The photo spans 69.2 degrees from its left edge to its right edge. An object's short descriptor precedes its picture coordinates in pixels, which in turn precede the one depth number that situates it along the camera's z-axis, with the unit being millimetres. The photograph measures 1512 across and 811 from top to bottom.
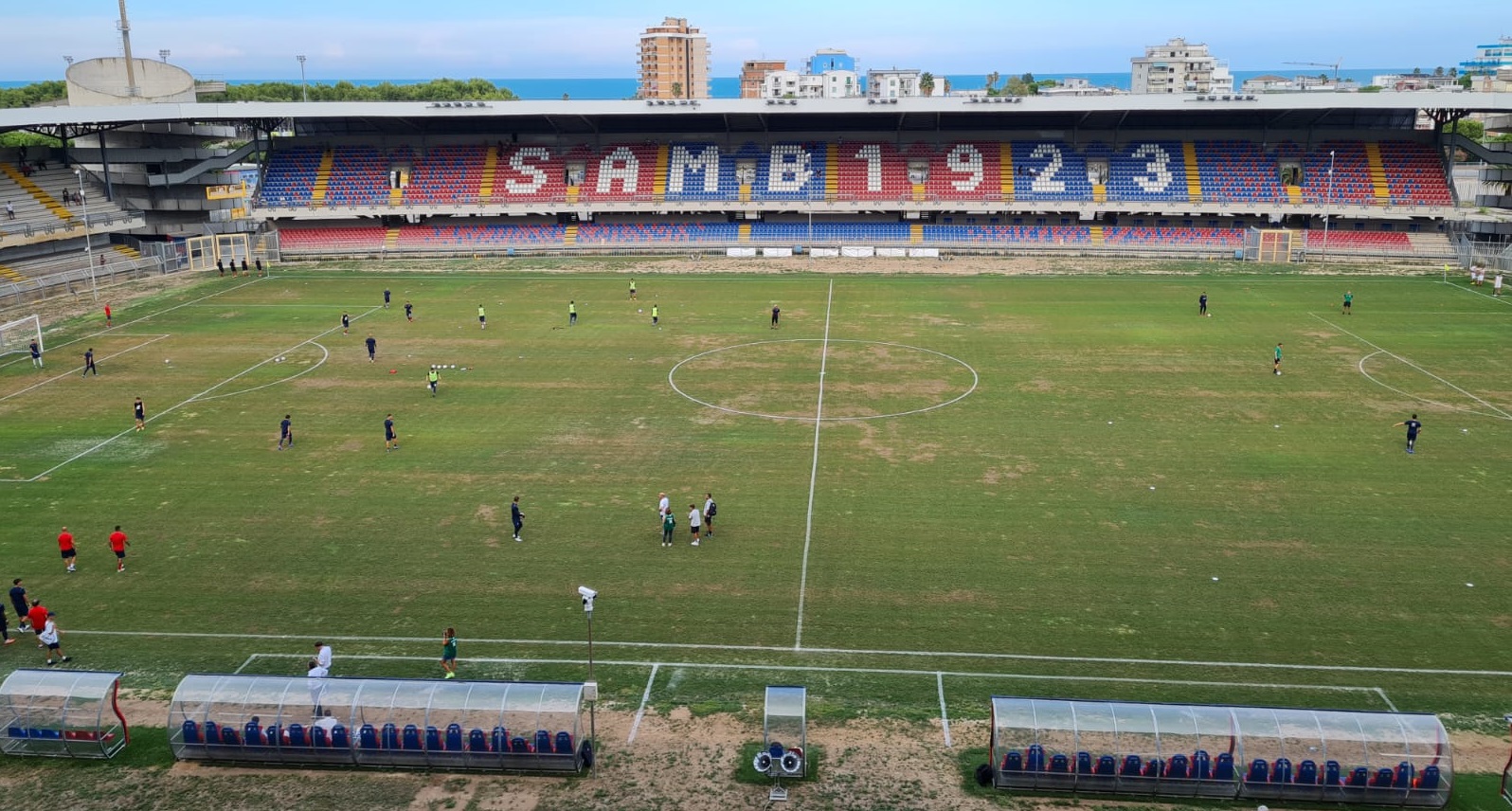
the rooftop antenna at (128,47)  80688
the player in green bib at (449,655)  22453
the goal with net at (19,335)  51094
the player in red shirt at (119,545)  27578
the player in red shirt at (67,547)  27406
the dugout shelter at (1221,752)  18156
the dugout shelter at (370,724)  19547
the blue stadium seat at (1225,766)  18500
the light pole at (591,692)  19344
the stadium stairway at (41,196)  71750
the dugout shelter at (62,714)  19844
